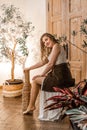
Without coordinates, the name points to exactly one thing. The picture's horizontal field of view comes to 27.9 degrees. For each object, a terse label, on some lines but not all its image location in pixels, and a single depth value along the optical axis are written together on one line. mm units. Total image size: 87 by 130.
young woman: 2334
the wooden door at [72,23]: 2961
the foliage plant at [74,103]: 1016
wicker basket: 3384
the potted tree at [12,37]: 3422
